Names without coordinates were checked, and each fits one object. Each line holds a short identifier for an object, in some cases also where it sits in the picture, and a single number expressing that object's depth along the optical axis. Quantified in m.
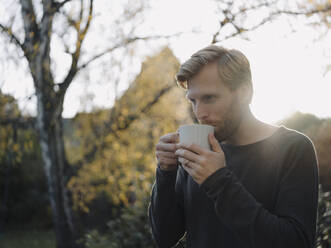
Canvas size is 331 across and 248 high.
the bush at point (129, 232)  4.49
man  1.14
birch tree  4.42
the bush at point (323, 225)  3.49
